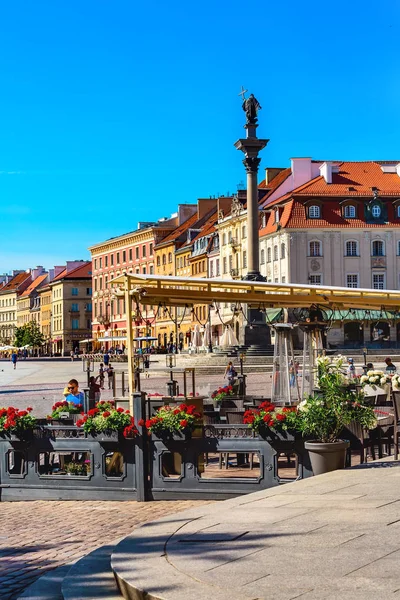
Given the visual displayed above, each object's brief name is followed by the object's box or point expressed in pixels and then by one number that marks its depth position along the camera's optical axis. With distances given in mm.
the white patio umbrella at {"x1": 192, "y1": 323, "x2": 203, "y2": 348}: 71900
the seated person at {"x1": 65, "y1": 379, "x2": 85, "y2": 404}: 17125
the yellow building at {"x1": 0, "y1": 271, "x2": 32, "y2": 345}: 173125
